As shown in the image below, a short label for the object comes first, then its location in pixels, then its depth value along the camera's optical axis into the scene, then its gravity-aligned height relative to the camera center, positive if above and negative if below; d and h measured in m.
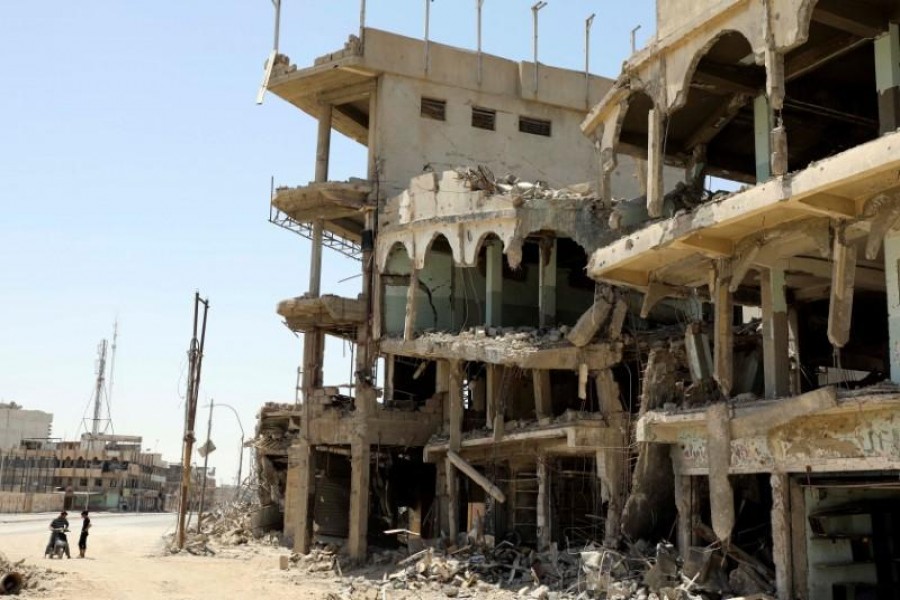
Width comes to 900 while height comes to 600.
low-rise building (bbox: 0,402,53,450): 102.94 +5.93
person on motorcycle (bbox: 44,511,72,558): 28.81 -1.33
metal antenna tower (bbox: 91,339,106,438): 97.19 +10.54
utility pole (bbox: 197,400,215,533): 37.86 -0.29
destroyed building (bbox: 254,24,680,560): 22.72 +5.26
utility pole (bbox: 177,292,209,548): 32.78 +2.63
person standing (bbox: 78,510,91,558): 29.55 -1.54
